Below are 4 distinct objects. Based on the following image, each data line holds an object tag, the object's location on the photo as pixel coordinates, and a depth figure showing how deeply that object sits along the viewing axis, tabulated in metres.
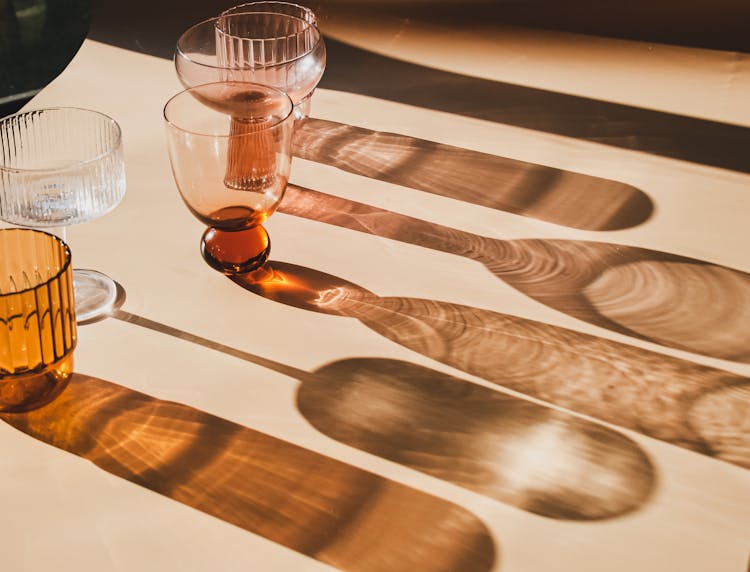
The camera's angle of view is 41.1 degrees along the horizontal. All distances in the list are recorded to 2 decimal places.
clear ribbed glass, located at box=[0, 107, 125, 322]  0.99
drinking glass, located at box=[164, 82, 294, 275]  1.02
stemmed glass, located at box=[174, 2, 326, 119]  1.16
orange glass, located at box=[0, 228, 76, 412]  0.86
